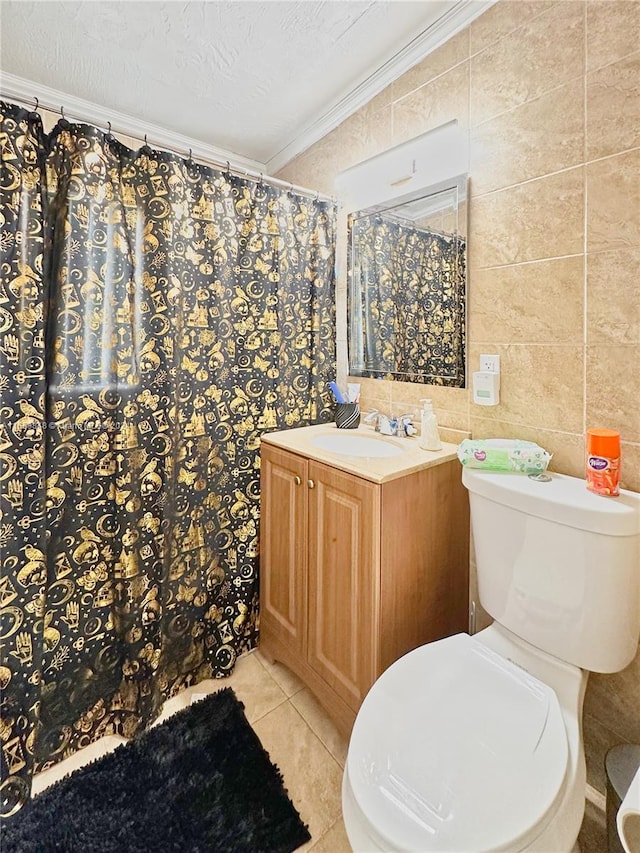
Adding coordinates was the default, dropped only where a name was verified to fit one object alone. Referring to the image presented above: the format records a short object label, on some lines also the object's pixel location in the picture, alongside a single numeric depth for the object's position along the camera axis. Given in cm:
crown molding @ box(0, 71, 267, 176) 135
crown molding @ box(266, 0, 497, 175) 133
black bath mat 112
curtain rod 122
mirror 149
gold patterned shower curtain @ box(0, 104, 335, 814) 123
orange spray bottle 104
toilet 75
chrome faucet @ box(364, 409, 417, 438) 164
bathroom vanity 125
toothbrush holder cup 181
